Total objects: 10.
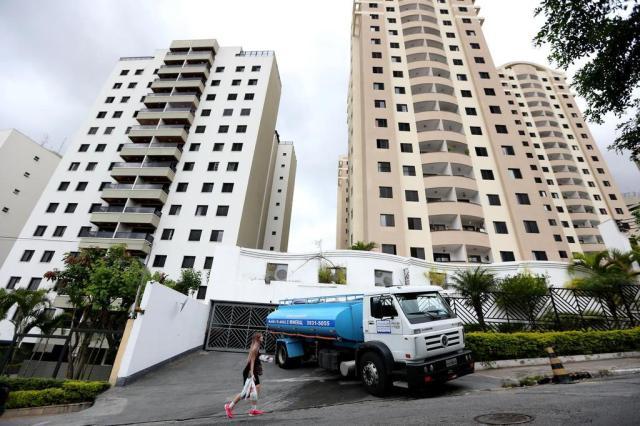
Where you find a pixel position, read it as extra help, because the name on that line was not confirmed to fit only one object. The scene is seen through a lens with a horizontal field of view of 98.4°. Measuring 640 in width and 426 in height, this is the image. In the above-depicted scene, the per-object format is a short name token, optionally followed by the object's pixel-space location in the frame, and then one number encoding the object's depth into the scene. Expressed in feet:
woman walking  22.04
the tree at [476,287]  49.24
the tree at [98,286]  48.49
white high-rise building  100.78
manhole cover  15.31
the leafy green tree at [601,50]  26.43
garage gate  54.03
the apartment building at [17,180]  118.83
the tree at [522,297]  47.85
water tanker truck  23.50
